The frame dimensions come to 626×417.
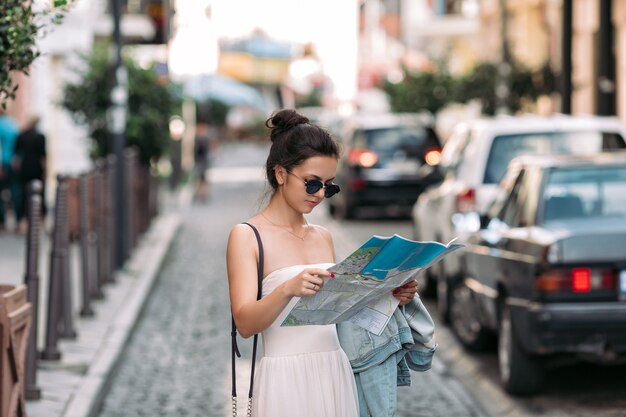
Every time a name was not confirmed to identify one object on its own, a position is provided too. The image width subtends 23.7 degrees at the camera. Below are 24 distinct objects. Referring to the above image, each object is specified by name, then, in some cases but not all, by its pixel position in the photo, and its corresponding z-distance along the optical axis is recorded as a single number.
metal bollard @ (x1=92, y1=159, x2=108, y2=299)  14.01
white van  12.92
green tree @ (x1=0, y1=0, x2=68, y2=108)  6.70
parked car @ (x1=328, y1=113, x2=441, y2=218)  24.86
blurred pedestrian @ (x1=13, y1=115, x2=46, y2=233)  20.45
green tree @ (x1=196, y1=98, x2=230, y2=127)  54.53
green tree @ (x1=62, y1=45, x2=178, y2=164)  20.03
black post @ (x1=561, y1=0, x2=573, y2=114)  24.64
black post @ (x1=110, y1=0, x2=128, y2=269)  16.84
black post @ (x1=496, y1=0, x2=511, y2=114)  29.00
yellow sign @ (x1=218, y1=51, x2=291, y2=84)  98.38
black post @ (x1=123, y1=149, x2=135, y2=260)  17.38
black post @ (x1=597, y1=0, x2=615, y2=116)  22.58
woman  4.46
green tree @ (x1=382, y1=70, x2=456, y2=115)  33.88
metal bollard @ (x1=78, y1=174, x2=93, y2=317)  12.61
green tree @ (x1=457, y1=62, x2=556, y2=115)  31.30
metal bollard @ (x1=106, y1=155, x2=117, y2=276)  15.49
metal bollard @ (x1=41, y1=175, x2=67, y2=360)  10.06
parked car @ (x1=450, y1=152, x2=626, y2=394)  8.45
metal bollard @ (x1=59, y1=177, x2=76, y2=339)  10.61
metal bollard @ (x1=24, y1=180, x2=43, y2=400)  8.60
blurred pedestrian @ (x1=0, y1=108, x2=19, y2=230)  20.91
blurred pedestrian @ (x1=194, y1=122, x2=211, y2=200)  31.06
